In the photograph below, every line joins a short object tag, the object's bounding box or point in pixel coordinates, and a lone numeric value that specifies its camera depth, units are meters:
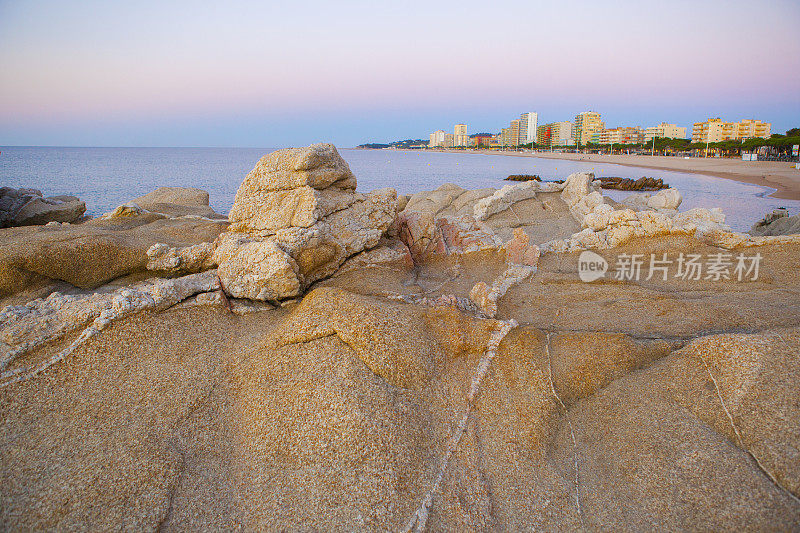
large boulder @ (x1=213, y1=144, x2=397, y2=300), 6.08
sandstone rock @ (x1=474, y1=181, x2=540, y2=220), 13.02
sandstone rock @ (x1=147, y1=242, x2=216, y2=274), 6.41
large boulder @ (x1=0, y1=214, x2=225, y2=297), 5.67
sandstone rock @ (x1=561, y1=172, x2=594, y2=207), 13.70
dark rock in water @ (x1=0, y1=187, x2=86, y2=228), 10.92
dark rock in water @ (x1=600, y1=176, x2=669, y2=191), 33.00
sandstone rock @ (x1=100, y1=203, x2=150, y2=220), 8.93
